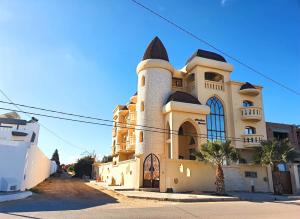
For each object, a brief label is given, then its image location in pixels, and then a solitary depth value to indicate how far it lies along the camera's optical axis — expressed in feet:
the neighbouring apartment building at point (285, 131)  116.37
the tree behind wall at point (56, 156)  287.36
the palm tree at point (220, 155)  63.33
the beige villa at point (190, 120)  75.10
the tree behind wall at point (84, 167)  189.07
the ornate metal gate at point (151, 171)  74.23
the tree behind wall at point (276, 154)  73.15
